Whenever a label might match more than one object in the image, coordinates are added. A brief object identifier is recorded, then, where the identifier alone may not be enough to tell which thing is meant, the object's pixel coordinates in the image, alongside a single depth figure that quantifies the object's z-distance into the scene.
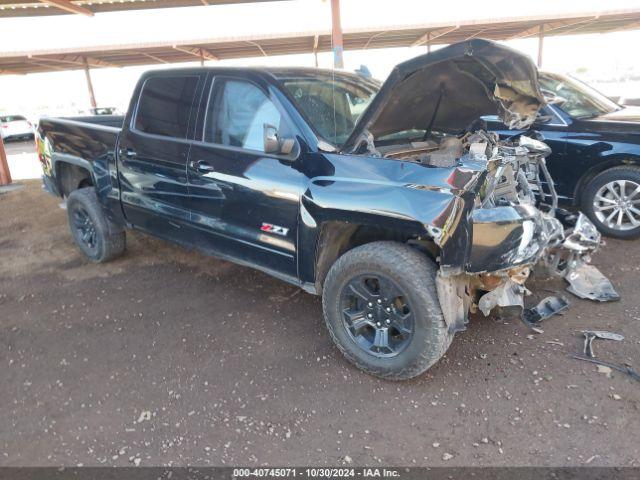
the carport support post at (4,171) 9.48
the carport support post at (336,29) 9.81
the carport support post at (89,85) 20.73
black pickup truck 2.65
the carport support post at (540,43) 17.81
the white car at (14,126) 19.84
